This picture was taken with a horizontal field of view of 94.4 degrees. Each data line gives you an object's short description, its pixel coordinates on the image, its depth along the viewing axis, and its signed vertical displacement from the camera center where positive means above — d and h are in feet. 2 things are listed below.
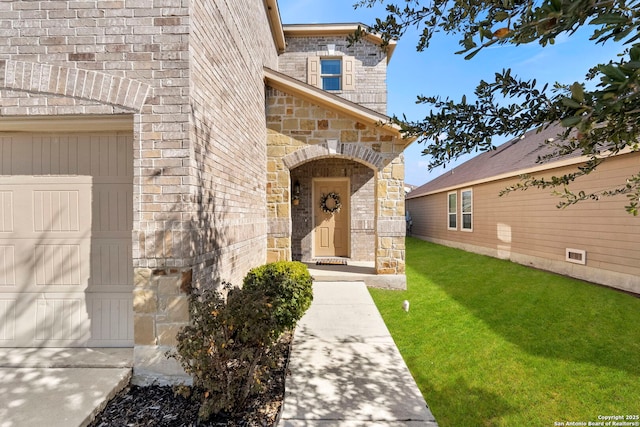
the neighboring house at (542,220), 21.85 -0.49
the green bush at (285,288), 12.64 -3.24
